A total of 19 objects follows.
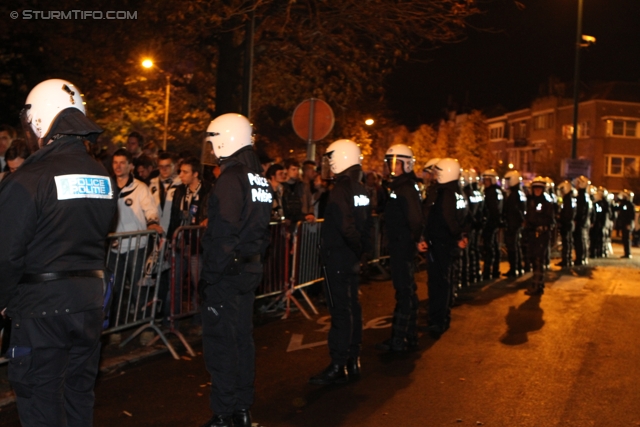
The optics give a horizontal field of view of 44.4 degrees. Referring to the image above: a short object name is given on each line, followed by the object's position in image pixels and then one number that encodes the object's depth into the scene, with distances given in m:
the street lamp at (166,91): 18.54
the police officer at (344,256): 7.08
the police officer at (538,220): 14.01
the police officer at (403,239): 8.26
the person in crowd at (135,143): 11.77
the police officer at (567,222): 18.50
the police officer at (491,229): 15.35
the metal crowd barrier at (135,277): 7.84
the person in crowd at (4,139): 9.12
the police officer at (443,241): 9.62
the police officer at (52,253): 3.88
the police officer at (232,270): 5.55
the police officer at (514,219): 15.50
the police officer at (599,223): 23.05
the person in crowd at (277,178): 11.01
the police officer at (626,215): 23.69
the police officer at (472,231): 13.66
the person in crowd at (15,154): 7.86
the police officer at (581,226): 19.95
